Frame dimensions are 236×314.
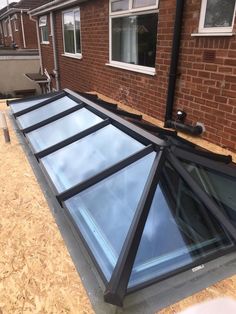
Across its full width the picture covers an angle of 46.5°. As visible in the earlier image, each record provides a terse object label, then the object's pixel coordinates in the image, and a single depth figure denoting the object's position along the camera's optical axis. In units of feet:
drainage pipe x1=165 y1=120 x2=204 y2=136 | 12.50
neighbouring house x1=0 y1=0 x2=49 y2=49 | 64.95
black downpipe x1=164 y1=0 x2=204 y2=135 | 12.16
